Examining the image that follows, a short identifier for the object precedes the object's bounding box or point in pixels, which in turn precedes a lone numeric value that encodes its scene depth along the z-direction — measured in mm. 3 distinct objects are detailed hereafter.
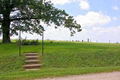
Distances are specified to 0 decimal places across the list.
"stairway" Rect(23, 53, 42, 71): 8961
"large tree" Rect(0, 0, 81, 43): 17844
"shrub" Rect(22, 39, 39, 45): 17459
